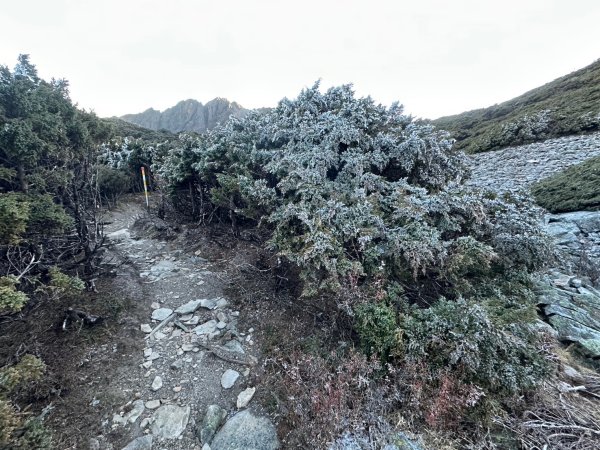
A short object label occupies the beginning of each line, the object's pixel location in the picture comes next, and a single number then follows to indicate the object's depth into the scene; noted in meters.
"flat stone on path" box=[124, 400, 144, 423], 2.55
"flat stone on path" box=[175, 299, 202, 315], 3.90
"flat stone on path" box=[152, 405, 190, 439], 2.46
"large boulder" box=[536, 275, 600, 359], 3.25
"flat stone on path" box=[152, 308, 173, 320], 3.82
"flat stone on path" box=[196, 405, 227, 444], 2.44
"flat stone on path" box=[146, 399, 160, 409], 2.67
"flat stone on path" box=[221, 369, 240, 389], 2.88
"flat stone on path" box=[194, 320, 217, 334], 3.58
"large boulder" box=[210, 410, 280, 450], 2.35
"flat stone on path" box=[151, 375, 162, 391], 2.84
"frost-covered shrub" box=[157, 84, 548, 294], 3.33
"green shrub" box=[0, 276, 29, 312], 2.16
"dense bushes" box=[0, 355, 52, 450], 1.75
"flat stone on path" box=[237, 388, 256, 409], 2.69
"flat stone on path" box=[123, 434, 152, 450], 2.33
